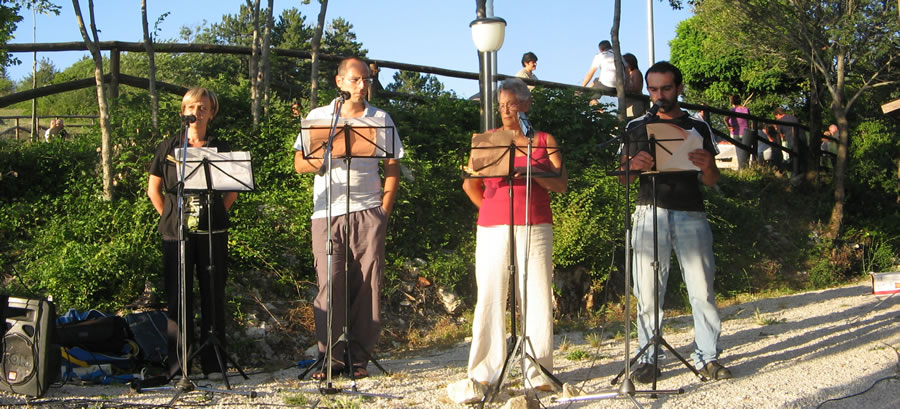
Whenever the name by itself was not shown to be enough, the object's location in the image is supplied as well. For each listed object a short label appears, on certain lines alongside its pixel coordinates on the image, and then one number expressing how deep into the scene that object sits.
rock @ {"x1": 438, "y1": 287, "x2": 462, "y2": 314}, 9.47
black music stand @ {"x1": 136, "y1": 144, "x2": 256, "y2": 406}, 5.96
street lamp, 9.27
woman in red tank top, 5.58
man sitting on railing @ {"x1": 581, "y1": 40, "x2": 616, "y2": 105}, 13.81
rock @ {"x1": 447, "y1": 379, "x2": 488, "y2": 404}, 5.32
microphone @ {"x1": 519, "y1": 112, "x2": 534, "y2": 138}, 5.39
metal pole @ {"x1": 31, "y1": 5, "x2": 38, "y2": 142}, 11.17
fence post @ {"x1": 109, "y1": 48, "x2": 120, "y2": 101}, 10.64
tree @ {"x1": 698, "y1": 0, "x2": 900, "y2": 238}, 13.41
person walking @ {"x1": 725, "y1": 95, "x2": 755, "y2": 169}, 15.42
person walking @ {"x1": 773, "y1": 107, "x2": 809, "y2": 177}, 15.28
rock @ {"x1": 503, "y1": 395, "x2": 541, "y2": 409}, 4.99
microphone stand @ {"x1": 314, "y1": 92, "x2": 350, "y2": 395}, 5.63
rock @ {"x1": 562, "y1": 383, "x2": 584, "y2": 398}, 5.31
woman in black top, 6.28
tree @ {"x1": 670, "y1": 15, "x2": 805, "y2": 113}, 15.94
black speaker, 5.67
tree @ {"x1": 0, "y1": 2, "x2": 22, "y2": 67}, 7.88
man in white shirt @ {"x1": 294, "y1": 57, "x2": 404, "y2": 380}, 6.16
